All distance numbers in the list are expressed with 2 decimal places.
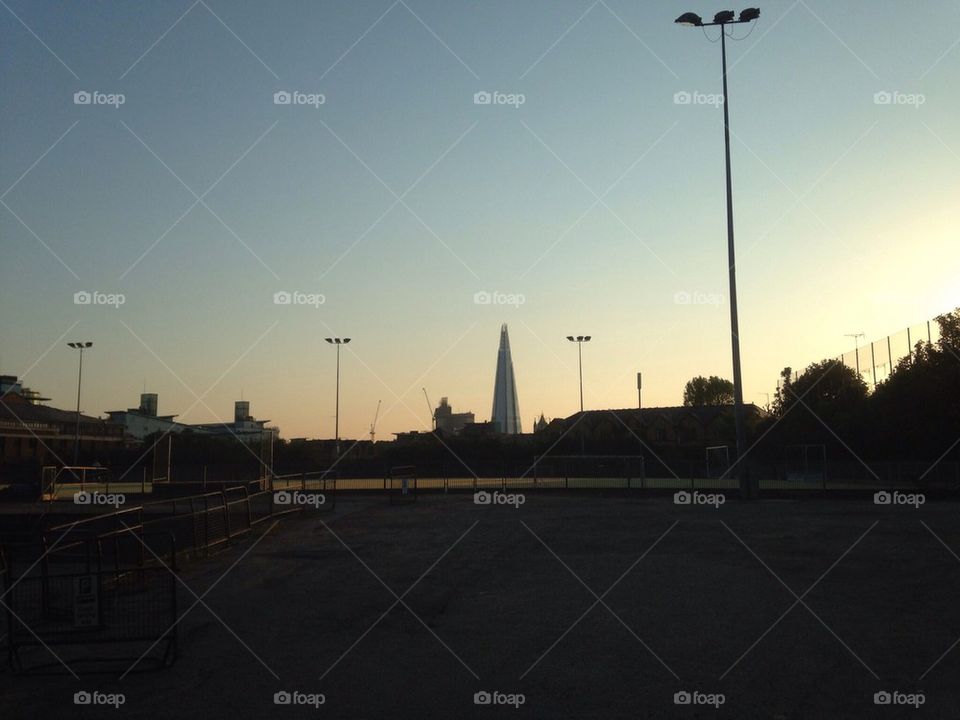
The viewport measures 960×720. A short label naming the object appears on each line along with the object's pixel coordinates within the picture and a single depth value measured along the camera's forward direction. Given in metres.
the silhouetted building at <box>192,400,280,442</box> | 92.38
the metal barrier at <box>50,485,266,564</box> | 16.55
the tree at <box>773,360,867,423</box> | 56.72
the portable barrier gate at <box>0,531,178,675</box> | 8.38
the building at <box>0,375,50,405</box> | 83.14
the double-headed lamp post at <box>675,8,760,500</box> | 30.27
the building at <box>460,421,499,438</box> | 102.08
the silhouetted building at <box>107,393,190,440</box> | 102.50
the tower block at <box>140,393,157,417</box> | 119.15
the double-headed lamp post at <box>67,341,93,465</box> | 69.94
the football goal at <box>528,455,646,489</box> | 41.19
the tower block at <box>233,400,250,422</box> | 115.12
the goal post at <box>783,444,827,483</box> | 40.47
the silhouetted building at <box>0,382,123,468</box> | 71.88
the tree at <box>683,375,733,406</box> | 136.55
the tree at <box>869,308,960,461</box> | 43.34
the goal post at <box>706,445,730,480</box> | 45.91
